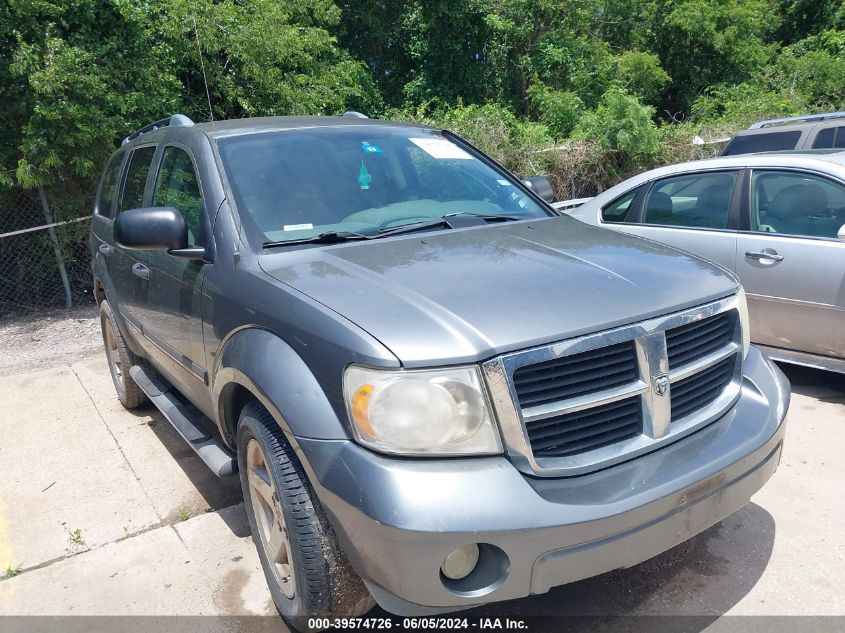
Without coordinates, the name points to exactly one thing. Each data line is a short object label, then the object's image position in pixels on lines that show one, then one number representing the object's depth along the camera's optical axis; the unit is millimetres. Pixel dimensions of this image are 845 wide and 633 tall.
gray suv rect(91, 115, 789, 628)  2023
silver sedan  4453
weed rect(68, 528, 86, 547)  3446
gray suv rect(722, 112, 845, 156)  7570
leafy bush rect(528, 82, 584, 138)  14138
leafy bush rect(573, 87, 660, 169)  10656
